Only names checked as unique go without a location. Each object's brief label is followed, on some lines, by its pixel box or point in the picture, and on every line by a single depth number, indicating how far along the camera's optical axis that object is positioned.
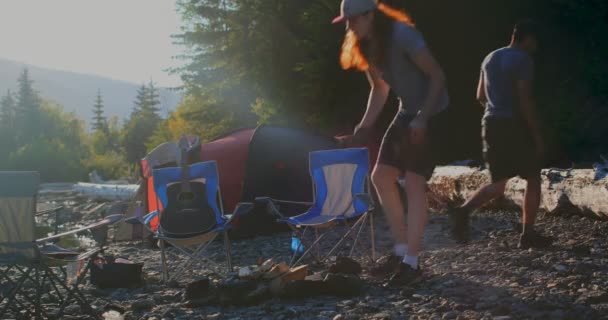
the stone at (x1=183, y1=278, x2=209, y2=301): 4.79
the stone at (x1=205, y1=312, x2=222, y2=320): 4.30
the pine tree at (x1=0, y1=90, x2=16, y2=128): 67.44
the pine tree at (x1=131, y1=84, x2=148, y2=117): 82.06
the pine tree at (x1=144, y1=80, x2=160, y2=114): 82.81
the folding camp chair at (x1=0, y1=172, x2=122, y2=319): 4.14
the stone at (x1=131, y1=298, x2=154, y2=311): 4.85
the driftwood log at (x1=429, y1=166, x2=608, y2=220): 6.23
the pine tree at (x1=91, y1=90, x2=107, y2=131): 101.69
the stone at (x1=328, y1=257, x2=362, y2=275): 5.07
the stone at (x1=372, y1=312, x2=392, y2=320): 3.87
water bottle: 5.82
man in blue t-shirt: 5.12
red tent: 8.55
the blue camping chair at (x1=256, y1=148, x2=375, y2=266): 6.29
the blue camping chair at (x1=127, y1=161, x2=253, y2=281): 5.83
